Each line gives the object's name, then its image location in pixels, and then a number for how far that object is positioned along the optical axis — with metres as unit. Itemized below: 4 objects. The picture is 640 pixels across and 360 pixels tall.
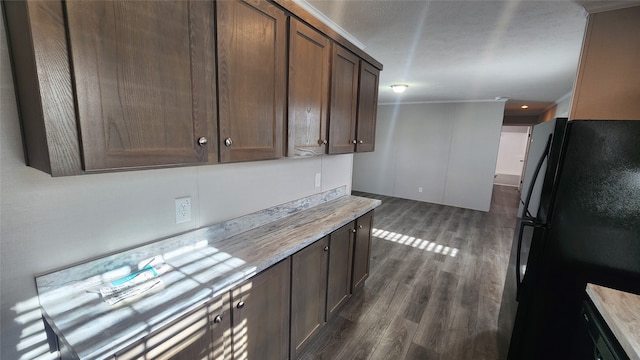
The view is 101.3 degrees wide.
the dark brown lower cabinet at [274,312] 0.98
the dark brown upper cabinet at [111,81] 0.71
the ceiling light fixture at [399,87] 4.14
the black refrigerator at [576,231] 1.27
